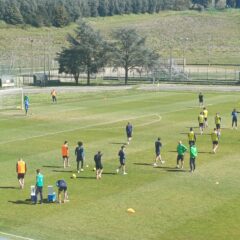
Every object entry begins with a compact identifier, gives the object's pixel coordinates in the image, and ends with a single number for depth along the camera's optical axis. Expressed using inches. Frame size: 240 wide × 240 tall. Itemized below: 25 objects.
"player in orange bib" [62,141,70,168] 1441.9
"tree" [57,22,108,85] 4175.7
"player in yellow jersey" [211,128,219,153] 1618.6
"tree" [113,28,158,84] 4256.9
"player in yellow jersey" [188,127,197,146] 1578.9
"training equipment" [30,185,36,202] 1160.2
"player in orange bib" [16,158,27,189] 1256.8
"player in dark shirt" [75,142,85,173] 1397.6
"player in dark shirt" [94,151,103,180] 1326.3
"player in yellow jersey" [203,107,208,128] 2053.6
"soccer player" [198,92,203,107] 2732.0
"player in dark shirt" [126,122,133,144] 1795.5
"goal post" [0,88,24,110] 2834.6
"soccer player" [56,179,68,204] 1138.5
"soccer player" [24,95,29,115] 2461.9
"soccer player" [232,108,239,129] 2025.1
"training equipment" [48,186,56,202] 1165.7
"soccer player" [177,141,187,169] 1416.1
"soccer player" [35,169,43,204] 1154.0
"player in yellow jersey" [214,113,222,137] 1891.0
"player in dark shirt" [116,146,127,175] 1380.4
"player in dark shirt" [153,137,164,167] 1473.3
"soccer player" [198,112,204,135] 1961.1
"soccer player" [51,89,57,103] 2939.5
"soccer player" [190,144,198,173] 1381.6
